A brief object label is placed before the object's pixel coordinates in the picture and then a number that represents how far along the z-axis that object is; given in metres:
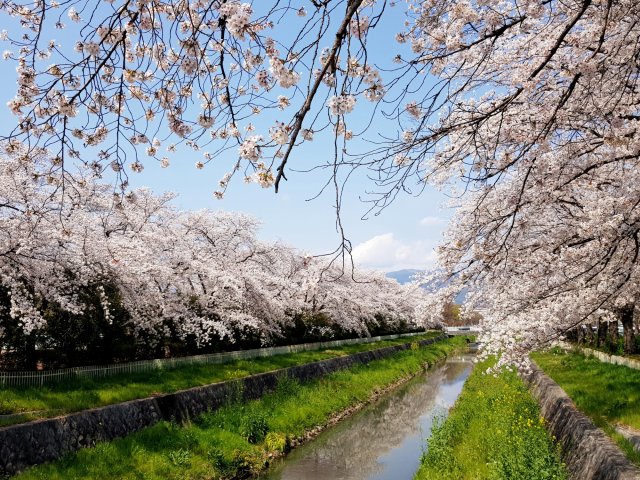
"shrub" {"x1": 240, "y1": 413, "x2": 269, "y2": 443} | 13.95
